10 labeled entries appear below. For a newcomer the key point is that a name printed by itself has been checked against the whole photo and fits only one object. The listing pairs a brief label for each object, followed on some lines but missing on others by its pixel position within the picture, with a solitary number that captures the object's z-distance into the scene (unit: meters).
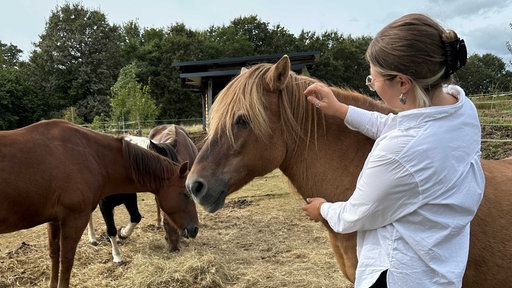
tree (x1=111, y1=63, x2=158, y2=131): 21.12
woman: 1.16
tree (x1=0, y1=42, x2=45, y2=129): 28.89
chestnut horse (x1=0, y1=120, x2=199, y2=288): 3.49
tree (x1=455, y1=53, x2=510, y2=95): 46.16
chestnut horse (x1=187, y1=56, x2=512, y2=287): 1.66
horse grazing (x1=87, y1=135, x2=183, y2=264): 4.96
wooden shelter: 15.72
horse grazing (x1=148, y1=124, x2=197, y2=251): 6.26
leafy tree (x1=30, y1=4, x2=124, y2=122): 34.81
